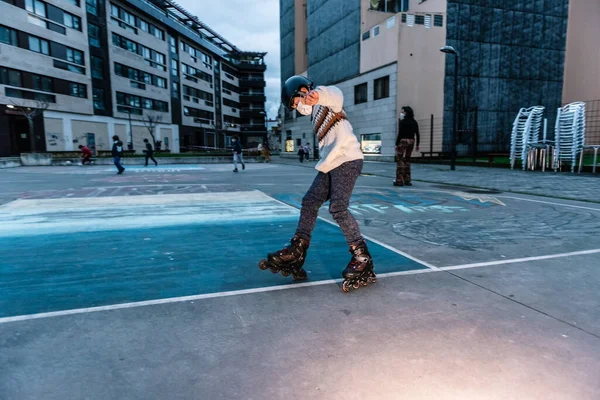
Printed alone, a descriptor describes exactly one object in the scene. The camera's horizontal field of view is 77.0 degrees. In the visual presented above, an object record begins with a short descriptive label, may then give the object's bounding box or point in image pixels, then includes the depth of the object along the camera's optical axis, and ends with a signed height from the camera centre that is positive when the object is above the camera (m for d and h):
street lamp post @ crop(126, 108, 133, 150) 41.53 +1.76
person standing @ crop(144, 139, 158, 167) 22.52 +0.22
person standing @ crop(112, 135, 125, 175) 15.86 +0.14
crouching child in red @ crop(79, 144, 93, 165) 24.47 +0.07
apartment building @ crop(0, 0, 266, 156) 30.58 +8.56
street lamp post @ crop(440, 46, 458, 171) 15.28 +0.76
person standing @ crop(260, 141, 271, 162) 29.56 +0.05
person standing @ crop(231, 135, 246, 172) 17.66 +0.37
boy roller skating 3.00 -0.22
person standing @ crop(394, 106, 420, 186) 9.76 +0.32
